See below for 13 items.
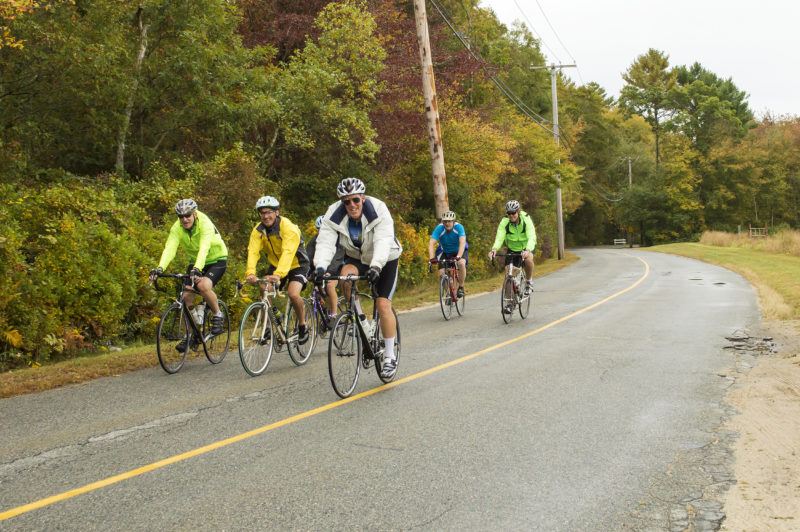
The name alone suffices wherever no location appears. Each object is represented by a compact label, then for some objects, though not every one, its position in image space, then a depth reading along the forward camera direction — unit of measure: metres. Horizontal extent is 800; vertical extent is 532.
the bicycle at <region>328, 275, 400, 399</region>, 6.38
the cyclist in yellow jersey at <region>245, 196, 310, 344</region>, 7.83
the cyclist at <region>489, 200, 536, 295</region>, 12.30
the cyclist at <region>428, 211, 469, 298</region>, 12.86
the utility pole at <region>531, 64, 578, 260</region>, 41.76
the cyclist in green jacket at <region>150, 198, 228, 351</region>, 7.77
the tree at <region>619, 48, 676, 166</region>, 80.00
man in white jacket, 6.36
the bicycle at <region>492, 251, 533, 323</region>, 12.18
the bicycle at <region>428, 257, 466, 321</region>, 12.86
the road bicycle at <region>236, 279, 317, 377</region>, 7.57
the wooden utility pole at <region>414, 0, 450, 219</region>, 19.42
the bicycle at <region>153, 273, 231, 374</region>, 7.83
